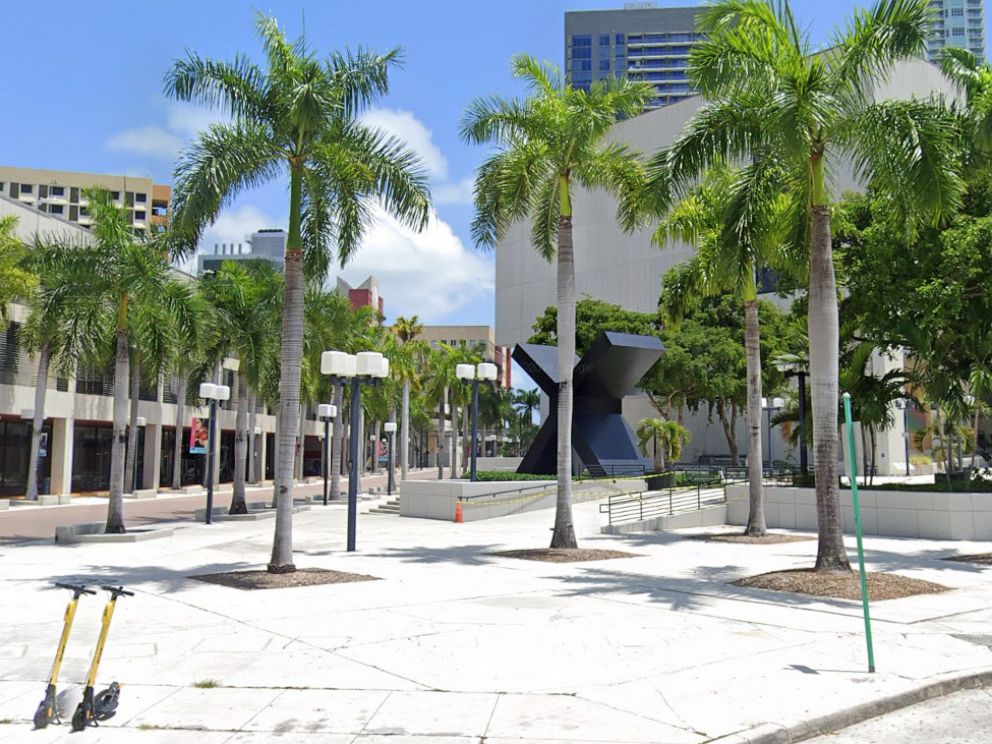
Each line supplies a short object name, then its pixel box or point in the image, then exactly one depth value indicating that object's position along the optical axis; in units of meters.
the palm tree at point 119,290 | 21.14
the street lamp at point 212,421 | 27.84
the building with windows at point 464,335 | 153.88
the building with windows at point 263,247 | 112.50
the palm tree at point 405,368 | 45.41
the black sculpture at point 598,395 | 37.19
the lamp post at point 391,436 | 46.72
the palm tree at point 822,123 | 12.97
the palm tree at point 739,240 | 14.86
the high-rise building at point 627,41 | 185.25
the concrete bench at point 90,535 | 21.47
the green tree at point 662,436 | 41.56
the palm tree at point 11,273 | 29.55
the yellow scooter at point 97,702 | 6.27
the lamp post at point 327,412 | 37.22
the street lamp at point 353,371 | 19.17
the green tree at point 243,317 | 30.61
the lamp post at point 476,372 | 30.01
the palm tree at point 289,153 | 14.89
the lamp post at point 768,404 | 36.16
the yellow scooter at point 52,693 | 6.30
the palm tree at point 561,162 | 18.25
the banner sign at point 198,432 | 42.88
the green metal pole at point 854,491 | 7.44
